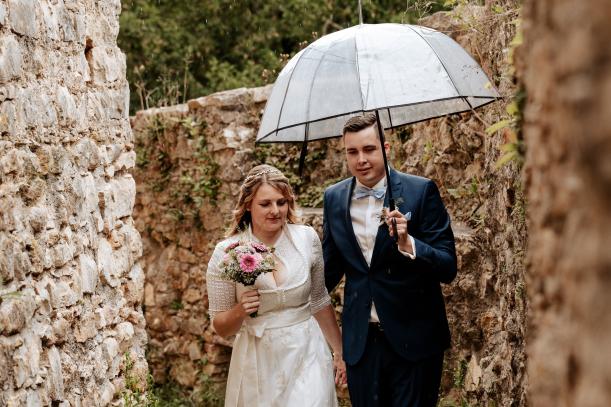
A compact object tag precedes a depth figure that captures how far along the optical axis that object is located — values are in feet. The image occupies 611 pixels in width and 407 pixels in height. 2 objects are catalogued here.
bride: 13.37
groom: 12.46
